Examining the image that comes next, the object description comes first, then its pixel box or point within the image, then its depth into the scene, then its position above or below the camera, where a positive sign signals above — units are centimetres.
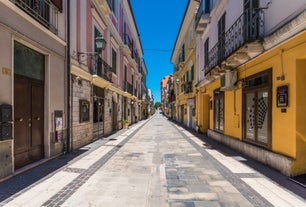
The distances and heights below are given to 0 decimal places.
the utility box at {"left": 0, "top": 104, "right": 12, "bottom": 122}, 498 -12
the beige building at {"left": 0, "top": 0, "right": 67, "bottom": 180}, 519 +68
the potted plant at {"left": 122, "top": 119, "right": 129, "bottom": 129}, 2017 -147
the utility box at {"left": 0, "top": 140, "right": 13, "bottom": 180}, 501 -112
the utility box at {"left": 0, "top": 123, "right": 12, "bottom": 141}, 499 -51
